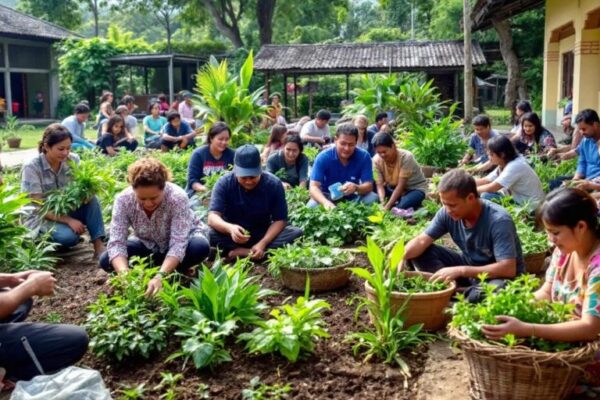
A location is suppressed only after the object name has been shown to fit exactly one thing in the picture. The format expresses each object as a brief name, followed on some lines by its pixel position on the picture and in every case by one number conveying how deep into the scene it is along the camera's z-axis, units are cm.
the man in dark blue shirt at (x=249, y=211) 532
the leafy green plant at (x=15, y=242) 456
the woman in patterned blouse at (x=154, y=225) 450
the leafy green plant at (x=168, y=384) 325
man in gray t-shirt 391
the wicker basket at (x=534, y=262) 502
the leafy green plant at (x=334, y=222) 616
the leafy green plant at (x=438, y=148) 1002
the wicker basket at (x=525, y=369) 279
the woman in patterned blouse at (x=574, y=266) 284
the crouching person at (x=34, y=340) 330
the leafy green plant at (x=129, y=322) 360
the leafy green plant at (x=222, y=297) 377
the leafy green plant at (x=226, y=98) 1108
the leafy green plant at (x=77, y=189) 595
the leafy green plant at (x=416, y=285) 392
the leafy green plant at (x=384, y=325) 368
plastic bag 297
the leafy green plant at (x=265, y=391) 321
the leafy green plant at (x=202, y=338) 346
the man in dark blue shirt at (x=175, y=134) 1227
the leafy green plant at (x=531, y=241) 505
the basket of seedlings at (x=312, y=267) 472
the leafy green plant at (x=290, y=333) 353
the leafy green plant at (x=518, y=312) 293
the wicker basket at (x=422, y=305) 376
